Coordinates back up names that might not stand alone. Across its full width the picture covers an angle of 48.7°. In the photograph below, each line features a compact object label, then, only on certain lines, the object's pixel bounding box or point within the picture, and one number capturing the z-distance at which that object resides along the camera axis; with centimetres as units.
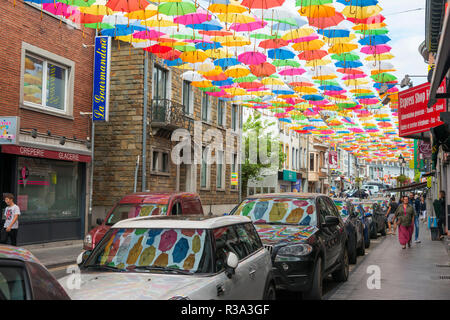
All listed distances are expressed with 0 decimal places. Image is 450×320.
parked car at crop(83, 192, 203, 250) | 1161
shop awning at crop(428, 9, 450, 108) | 583
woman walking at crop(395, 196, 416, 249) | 1736
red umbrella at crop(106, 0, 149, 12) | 1216
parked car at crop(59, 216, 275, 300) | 444
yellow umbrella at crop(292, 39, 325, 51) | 1551
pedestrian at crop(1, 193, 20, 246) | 1238
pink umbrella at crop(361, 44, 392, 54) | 1602
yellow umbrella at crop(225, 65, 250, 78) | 1814
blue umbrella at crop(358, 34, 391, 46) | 1517
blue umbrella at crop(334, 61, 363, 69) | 1783
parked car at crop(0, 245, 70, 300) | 262
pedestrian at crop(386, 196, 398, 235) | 2702
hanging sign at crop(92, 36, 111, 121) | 1948
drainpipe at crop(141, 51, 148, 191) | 2391
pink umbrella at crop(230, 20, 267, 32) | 1442
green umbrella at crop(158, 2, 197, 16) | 1273
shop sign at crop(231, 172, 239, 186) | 2997
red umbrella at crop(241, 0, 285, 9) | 1217
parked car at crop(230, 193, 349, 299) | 777
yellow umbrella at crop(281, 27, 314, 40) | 1509
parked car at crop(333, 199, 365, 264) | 1341
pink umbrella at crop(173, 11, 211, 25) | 1377
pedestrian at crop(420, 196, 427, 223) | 3692
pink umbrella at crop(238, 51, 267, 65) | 1661
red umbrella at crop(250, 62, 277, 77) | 1798
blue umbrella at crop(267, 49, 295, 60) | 1725
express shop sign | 1498
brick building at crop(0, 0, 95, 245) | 1602
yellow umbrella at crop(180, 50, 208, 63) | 1644
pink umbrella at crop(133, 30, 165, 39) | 1471
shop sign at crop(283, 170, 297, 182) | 5257
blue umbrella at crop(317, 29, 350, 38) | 1462
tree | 3819
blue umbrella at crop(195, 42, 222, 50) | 1628
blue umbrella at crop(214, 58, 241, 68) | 1822
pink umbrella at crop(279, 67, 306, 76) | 1889
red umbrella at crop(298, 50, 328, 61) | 1661
